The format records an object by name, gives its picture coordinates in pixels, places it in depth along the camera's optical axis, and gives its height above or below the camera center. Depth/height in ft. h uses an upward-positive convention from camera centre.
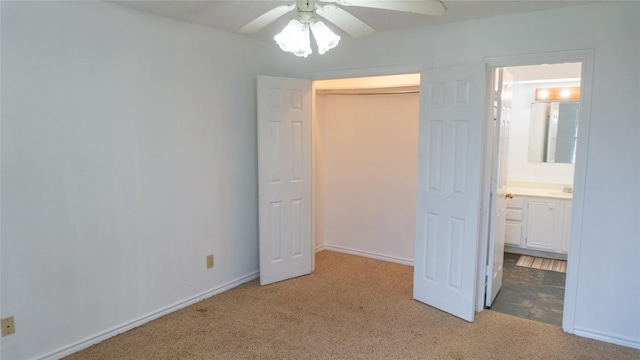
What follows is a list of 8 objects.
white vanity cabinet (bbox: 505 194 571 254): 15.37 -3.33
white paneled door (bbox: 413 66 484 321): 10.08 -1.28
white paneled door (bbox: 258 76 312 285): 12.39 -1.26
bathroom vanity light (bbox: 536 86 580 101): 16.12 +1.77
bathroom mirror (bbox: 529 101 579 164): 16.33 +0.26
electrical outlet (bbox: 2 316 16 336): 7.70 -3.65
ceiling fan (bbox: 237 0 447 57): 5.86 +1.86
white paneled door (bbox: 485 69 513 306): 10.75 -1.20
